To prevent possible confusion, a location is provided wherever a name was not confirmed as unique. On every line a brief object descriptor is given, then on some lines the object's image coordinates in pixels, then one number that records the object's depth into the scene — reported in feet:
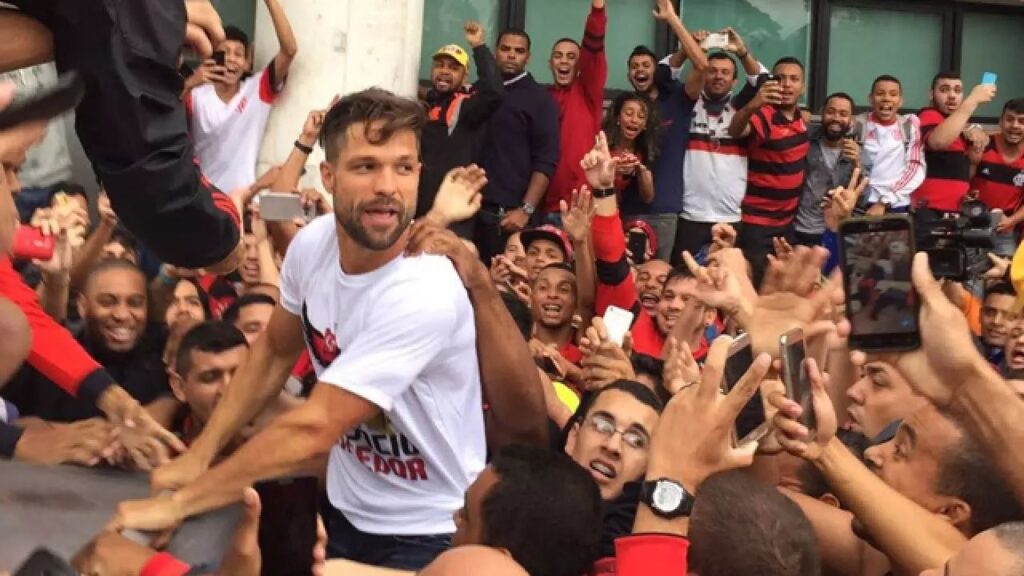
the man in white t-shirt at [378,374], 10.04
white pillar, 25.62
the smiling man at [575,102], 26.94
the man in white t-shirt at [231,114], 23.85
